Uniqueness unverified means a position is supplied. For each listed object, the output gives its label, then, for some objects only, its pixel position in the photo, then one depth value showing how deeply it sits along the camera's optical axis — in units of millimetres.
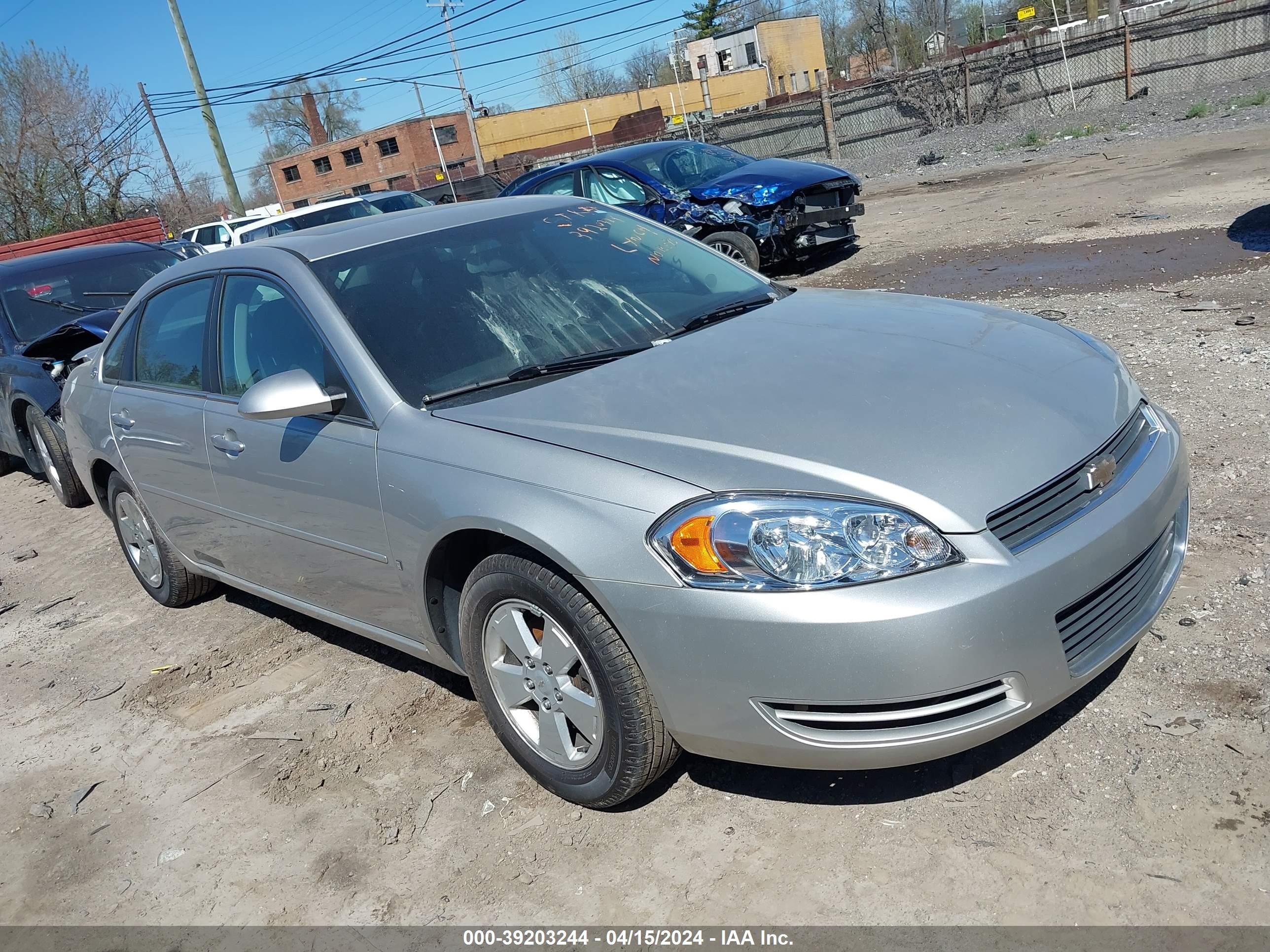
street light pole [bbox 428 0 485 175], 44000
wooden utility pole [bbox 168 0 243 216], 28000
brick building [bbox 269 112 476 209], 62750
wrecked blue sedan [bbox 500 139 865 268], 10719
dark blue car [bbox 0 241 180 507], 7512
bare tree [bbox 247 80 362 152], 77250
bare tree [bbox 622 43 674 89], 81375
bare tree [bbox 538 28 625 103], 82438
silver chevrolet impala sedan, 2422
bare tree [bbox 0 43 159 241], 33406
